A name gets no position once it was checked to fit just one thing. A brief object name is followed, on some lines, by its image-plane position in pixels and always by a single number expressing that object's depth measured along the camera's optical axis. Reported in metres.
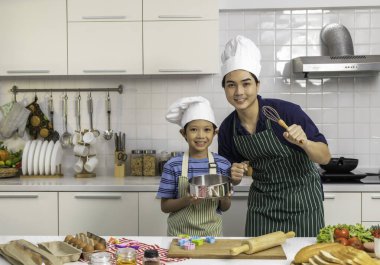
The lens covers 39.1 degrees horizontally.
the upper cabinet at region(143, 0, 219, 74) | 3.65
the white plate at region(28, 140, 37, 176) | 3.88
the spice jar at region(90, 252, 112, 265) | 1.62
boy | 2.37
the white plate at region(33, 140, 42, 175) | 3.87
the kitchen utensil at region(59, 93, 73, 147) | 4.04
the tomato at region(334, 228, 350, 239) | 1.81
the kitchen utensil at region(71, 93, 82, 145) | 4.05
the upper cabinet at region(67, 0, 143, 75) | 3.70
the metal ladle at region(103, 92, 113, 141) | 4.02
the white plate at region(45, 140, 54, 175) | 3.88
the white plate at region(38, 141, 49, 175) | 3.87
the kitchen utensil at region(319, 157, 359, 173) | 3.47
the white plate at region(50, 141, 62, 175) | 3.88
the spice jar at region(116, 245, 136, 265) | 1.65
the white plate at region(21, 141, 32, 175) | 3.88
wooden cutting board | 1.76
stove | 3.39
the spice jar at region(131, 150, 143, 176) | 3.88
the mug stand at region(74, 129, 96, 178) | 3.85
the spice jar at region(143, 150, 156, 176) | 3.86
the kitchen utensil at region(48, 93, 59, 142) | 4.07
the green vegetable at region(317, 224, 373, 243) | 1.82
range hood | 3.54
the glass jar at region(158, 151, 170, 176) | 3.87
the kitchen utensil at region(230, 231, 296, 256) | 1.75
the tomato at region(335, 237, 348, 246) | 1.78
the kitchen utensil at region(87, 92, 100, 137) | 4.04
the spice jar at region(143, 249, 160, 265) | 1.60
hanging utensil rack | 4.04
